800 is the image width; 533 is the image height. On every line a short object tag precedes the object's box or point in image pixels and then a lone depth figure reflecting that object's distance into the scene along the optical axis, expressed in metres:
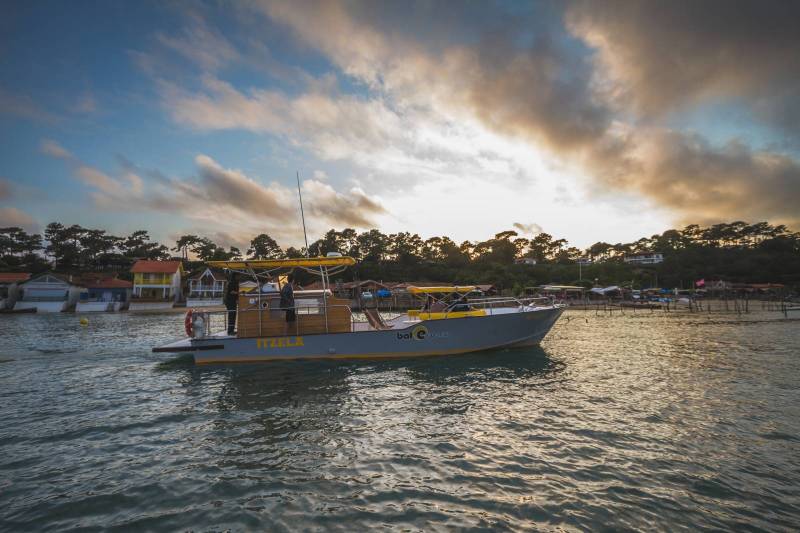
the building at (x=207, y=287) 68.56
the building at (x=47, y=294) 55.81
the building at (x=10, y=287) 56.40
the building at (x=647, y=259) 114.21
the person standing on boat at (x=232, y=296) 13.95
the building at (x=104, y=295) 58.62
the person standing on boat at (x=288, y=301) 13.06
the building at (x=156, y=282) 65.00
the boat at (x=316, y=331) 13.06
